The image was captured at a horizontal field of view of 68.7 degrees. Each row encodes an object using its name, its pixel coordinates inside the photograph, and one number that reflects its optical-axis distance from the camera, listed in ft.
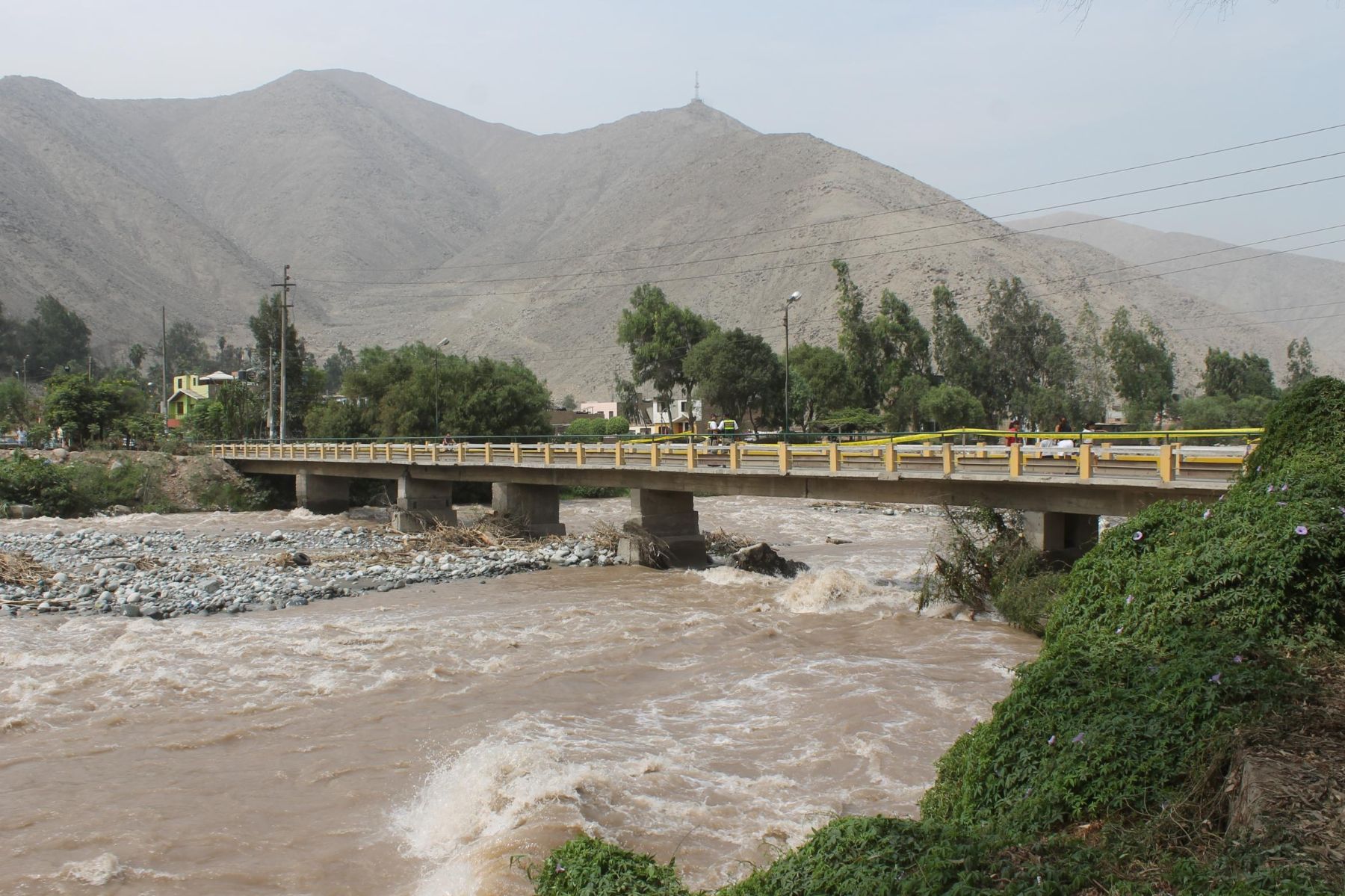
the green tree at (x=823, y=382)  250.57
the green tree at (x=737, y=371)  239.91
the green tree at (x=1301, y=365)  284.82
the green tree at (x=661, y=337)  269.85
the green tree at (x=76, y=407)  184.75
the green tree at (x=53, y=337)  419.74
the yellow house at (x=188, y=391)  299.38
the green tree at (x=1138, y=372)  256.32
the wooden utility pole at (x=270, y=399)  206.54
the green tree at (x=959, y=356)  269.64
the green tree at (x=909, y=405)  247.91
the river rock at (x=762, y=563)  83.05
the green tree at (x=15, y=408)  222.28
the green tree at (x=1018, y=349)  279.69
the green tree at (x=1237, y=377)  269.23
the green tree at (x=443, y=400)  189.78
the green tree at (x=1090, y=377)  264.11
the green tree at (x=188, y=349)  472.03
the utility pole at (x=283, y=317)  167.94
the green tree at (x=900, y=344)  264.11
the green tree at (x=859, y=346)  264.52
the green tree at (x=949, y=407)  237.04
